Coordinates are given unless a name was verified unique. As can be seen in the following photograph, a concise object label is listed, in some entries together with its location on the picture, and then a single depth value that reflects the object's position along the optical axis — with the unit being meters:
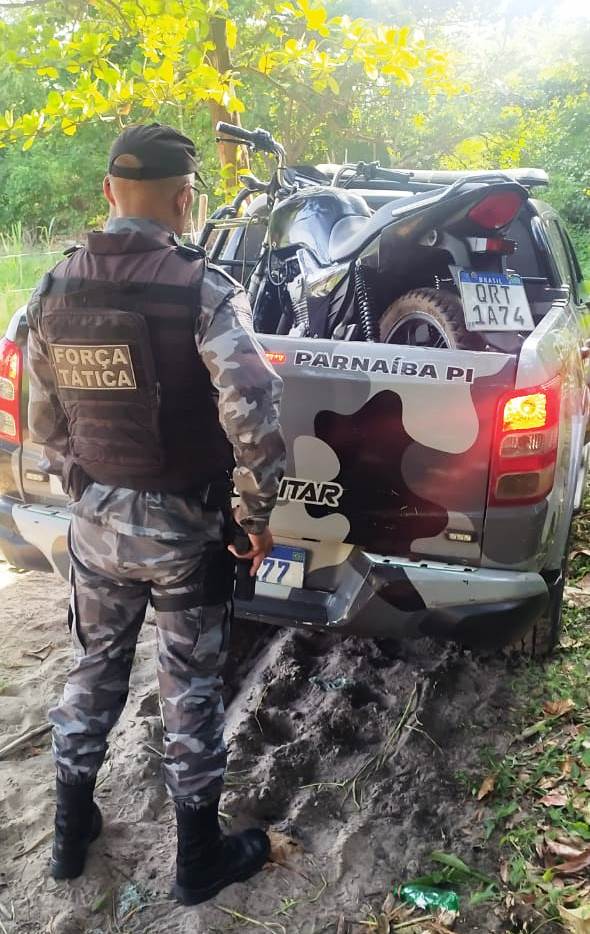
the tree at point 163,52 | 4.26
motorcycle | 2.85
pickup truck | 2.30
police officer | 1.84
